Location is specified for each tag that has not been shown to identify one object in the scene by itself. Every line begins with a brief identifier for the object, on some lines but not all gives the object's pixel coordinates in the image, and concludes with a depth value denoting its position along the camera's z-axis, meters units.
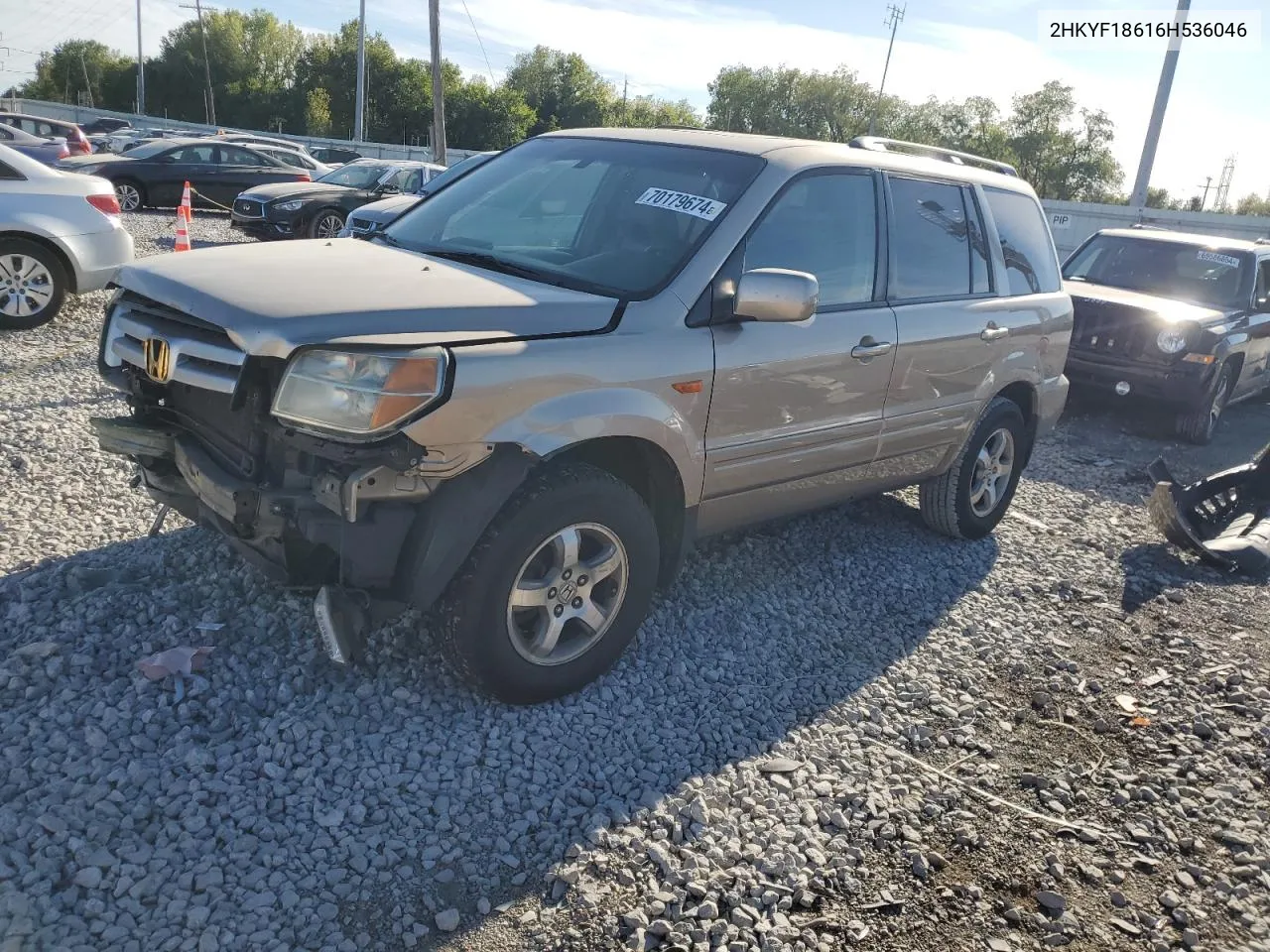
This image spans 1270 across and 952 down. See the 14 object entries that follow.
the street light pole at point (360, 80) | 45.69
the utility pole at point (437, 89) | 30.27
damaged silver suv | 2.88
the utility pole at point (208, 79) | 79.50
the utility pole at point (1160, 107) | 22.12
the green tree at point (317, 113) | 77.31
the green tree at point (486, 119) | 74.50
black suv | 8.70
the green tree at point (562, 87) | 92.19
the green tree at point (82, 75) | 91.44
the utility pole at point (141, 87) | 71.44
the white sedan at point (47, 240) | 7.80
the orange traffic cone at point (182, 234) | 9.08
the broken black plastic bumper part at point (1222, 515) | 5.64
